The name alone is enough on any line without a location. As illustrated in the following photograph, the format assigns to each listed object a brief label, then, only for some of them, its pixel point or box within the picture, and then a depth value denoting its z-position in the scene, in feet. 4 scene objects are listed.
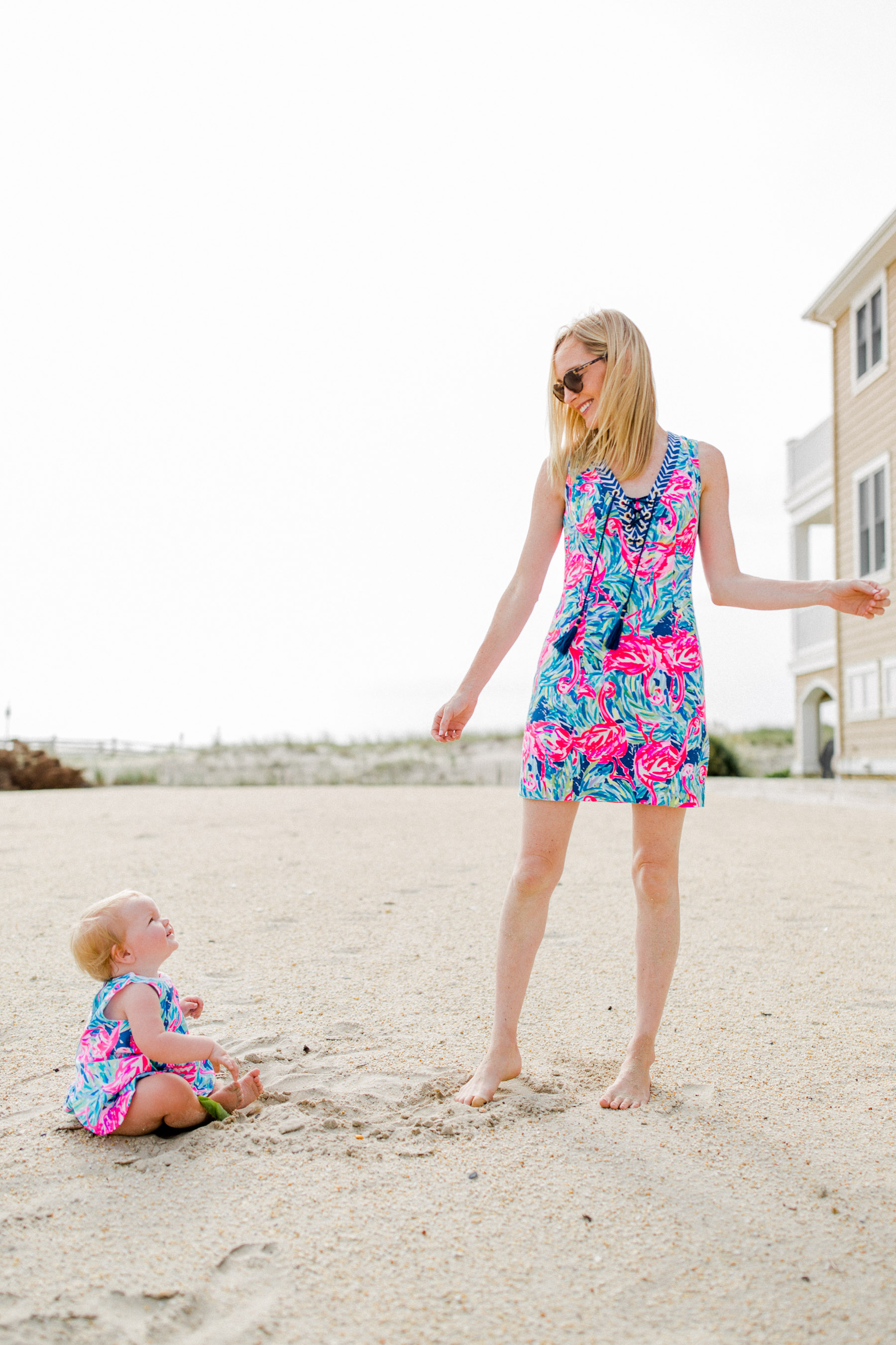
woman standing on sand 7.95
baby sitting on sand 7.54
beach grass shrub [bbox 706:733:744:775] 65.16
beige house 49.34
